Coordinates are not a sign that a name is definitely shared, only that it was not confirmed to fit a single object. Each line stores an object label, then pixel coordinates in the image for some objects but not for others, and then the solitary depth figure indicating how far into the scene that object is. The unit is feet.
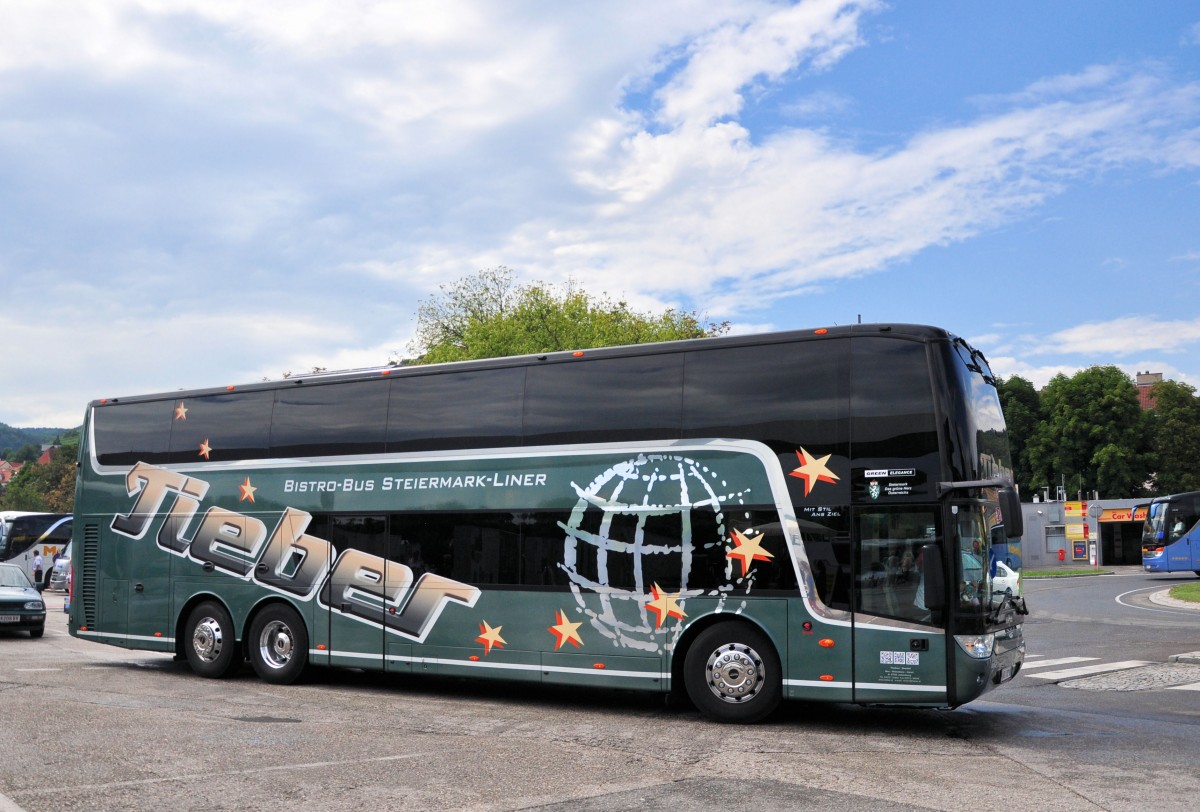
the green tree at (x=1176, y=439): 253.24
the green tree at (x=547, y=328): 174.81
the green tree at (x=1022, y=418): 272.31
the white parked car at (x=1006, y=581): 36.06
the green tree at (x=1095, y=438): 254.27
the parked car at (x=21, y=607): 73.20
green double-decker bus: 34.91
